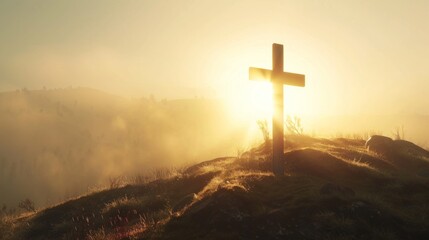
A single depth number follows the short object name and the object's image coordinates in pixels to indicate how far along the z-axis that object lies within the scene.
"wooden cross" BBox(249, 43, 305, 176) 15.72
